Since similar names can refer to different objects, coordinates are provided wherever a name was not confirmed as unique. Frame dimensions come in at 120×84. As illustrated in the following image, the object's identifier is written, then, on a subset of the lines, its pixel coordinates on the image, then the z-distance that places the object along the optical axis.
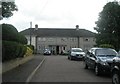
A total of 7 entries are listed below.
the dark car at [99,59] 5.59
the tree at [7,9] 8.24
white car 12.49
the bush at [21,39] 9.40
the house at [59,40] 30.57
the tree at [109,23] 19.92
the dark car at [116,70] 3.87
